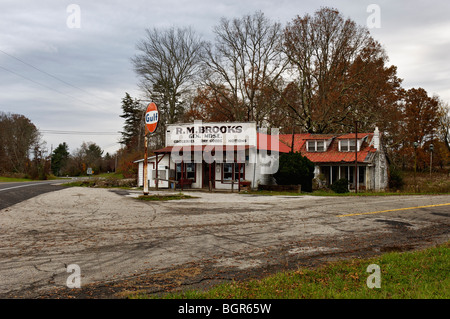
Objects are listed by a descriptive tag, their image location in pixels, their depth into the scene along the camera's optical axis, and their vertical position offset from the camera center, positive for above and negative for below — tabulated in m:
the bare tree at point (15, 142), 55.11 +4.48
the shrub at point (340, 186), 27.38 -1.45
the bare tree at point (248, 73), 41.47 +12.34
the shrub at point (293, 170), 26.33 -0.13
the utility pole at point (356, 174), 28.92 -0.52
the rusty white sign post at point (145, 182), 19.40 -0.86
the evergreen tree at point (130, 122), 66.44 +9.44
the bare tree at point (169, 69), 42.59 +12.88
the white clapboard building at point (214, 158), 27.31 +0.91
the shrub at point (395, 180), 35.72 -1.22
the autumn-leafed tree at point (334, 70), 37.56 +11.72
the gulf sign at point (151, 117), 19.45 +3.04
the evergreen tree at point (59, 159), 84.44 +2.36
